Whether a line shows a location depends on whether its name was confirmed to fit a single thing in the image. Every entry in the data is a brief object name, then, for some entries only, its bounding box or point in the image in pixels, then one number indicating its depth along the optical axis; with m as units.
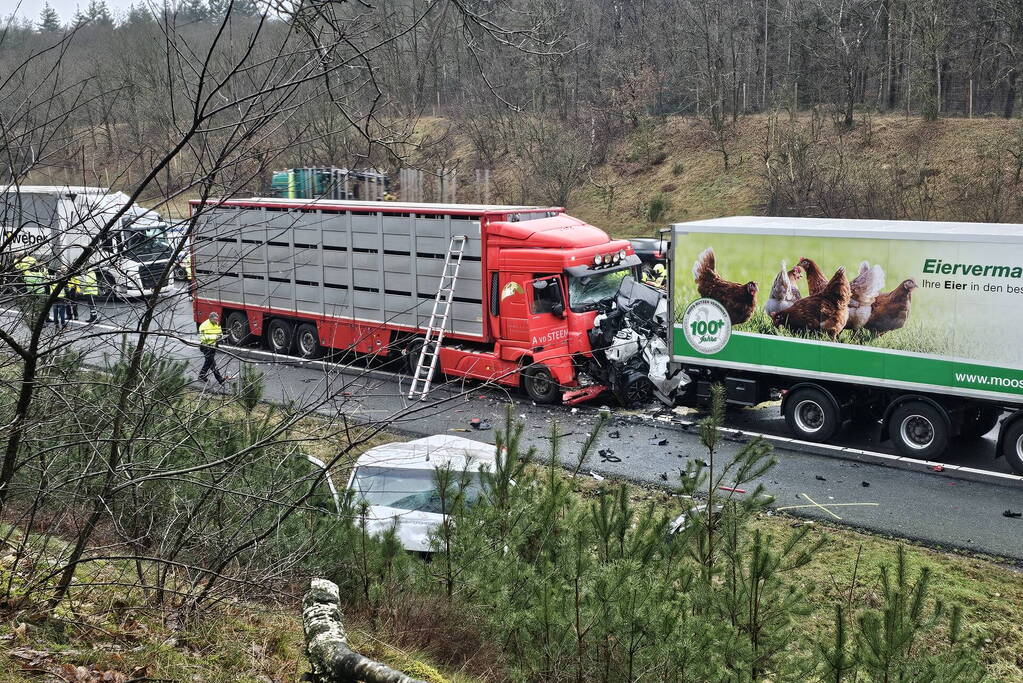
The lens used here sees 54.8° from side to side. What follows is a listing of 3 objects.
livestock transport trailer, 16.58
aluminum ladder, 16.91
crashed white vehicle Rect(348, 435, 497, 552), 8.57
